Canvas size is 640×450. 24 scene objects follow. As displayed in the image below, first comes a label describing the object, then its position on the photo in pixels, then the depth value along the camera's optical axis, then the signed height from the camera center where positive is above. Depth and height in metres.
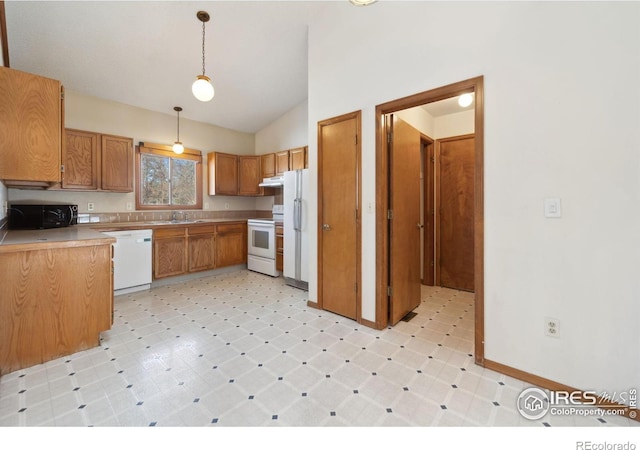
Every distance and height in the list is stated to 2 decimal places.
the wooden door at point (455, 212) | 3.73 +0.19
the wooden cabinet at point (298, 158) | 4.62 +1.17
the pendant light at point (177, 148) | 4.11 +1.20
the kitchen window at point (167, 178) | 4.41 +0.84
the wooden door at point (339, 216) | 2.77 +0.11
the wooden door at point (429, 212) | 3.99 +0.19
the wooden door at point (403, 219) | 2.68 +0.07
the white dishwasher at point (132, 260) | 3.56 -0.46
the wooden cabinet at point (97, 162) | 3.50 +0.89
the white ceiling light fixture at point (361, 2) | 1.57 +1.31
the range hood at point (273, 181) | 4.73 +0.80
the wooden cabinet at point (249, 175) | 5.33 +1.01
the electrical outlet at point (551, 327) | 1.73 -0.66
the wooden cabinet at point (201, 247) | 4.33 -0.35
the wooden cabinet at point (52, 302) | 1.92 -0.59
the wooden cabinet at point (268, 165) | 5.13 +1.19
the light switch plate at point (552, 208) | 1.70 +0.11
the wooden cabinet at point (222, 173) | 5.00 +1.00
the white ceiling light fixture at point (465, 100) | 3.23 +1.53
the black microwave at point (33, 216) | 2.94 +0.12
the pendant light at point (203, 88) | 2.49 +1.28
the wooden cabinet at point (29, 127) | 2.03 +0.79
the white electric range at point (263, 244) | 4.52 -0.31
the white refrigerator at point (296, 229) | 3.80 -0.05
